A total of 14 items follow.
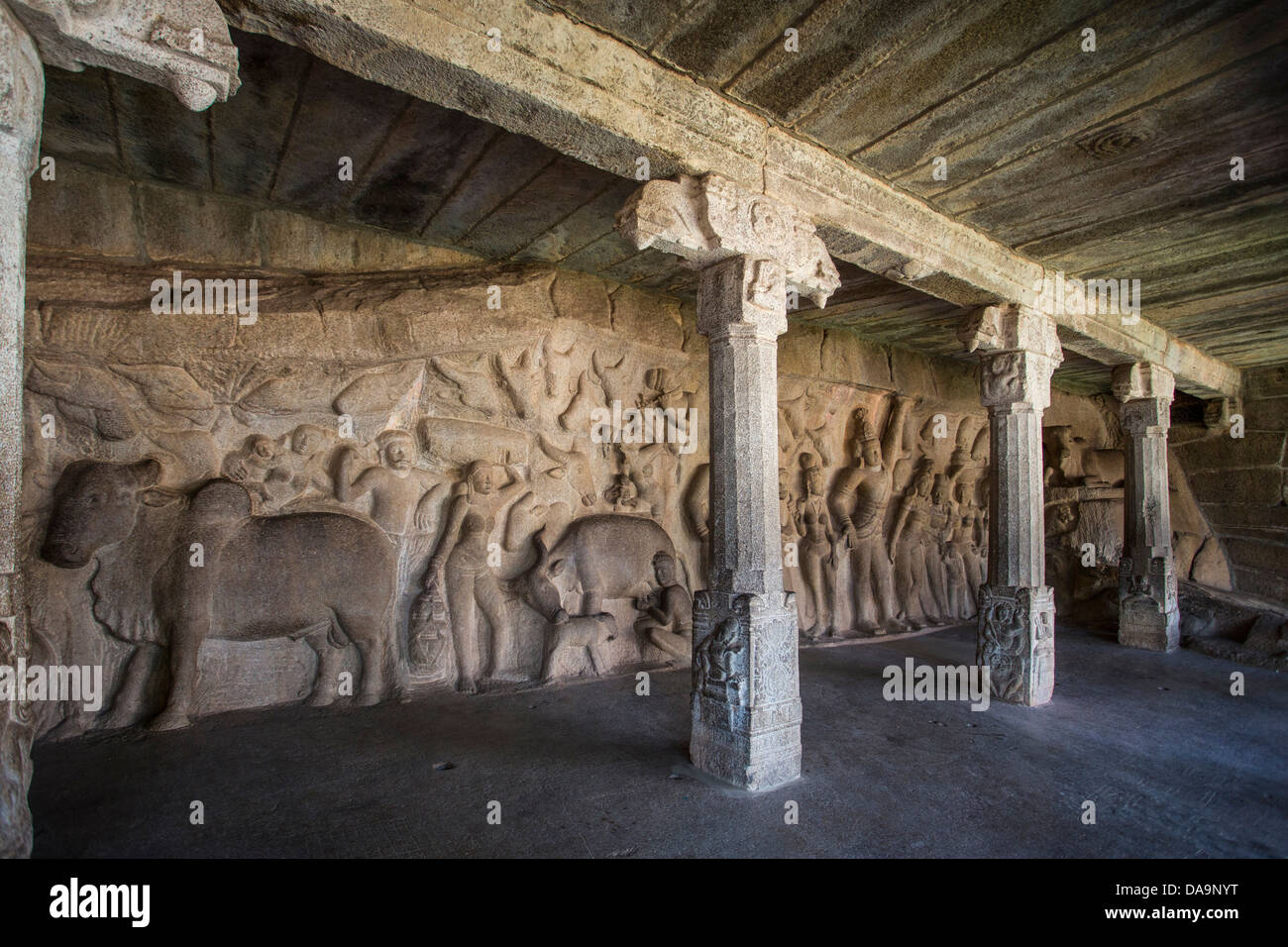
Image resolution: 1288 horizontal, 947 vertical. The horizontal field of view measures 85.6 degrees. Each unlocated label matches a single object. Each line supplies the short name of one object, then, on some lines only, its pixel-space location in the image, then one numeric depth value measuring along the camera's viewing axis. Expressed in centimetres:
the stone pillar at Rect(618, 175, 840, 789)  349
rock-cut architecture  275
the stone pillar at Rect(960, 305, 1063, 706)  519
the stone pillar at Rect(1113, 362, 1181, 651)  730
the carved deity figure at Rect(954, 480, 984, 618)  913
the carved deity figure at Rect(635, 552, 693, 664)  599
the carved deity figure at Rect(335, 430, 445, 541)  500
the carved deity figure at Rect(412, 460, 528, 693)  528
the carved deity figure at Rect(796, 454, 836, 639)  757
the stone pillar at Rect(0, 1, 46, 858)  176
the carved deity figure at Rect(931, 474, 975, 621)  885
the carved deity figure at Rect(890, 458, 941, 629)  835
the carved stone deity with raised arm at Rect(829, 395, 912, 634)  788
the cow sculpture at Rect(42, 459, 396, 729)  415
